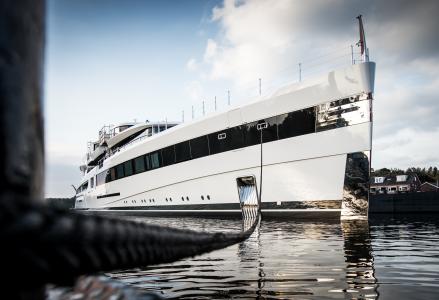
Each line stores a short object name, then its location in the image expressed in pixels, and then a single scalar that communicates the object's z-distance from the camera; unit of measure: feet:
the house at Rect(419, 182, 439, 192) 197.47
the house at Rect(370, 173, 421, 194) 190.60
